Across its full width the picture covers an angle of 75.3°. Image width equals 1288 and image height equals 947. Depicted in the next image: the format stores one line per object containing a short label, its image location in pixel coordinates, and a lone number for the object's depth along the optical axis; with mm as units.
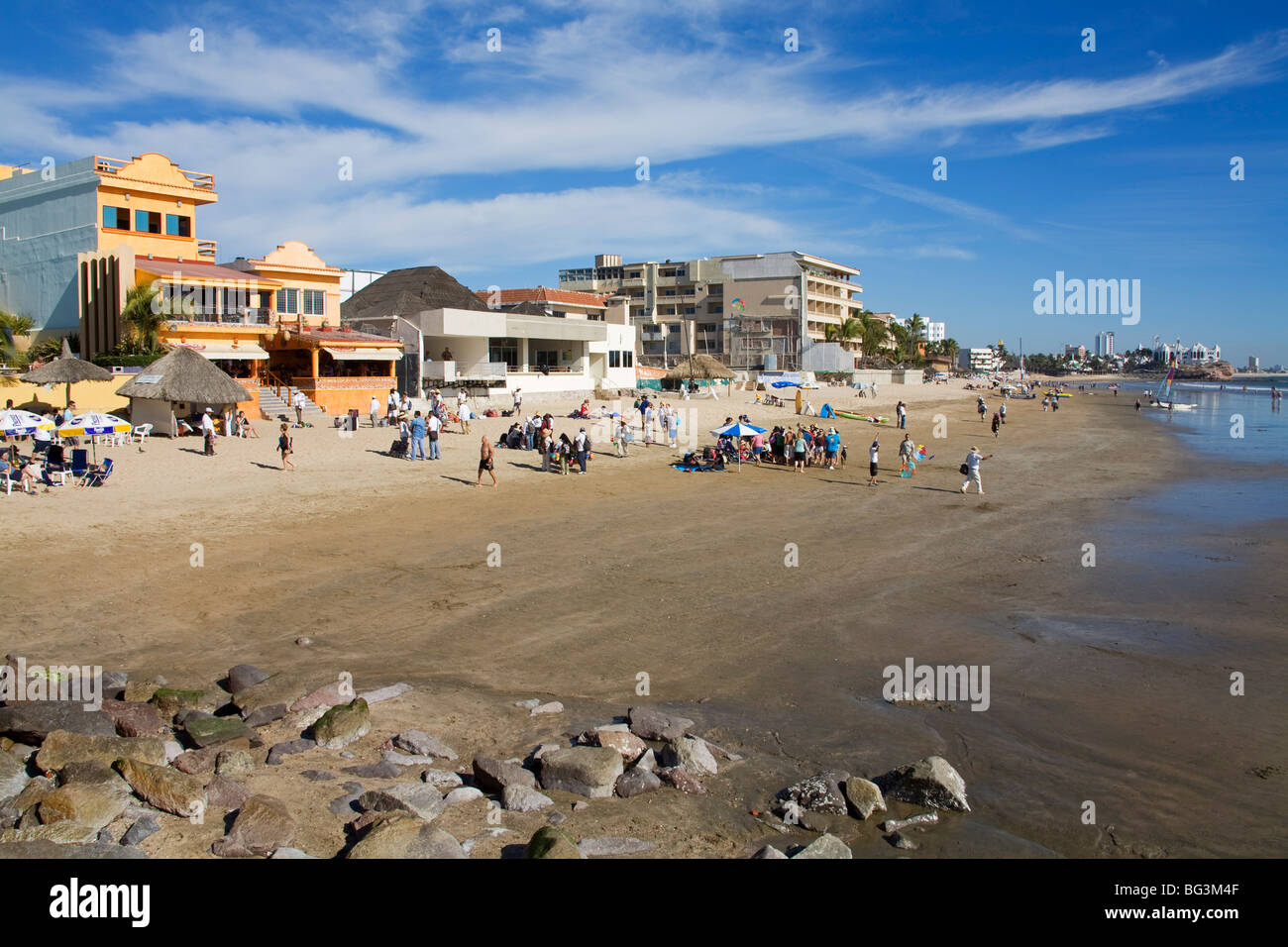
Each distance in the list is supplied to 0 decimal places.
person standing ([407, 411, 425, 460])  23984
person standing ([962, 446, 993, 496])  22453
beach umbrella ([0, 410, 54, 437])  19203
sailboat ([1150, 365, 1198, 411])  66762
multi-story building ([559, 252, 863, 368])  88188
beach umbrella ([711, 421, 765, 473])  26516
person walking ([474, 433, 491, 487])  21094
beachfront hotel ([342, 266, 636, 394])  39750
